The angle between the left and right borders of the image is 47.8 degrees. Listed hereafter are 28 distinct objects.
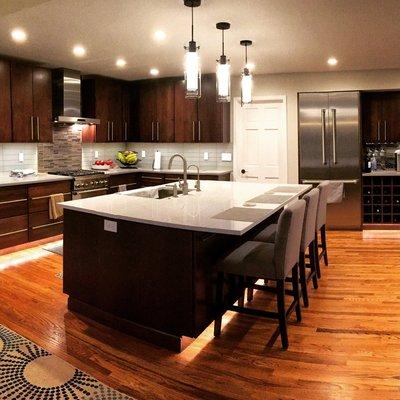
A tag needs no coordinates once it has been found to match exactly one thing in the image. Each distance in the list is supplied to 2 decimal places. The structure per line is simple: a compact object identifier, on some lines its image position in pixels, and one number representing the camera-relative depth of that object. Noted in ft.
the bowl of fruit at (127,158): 25.21
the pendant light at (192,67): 11.12
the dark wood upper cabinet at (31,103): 18.81
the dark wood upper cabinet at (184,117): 23.37
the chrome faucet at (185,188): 13.58
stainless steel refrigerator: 21.49
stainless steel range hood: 20.49
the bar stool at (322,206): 13.76
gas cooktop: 20.75
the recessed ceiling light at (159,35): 14.25
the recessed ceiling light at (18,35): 14.29
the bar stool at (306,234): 11.60
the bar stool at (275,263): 9.31
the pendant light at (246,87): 14.53
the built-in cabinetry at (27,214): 17.25
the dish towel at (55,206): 19.04
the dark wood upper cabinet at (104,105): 22.99
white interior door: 22.88
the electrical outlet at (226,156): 23.88
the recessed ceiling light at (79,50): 16.58
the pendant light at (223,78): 12.42
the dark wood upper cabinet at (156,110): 24.08
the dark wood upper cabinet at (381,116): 22.72
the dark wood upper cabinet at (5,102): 18.19
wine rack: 21.97
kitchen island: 9.01
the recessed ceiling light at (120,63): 19.06
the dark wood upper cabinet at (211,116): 22.65
